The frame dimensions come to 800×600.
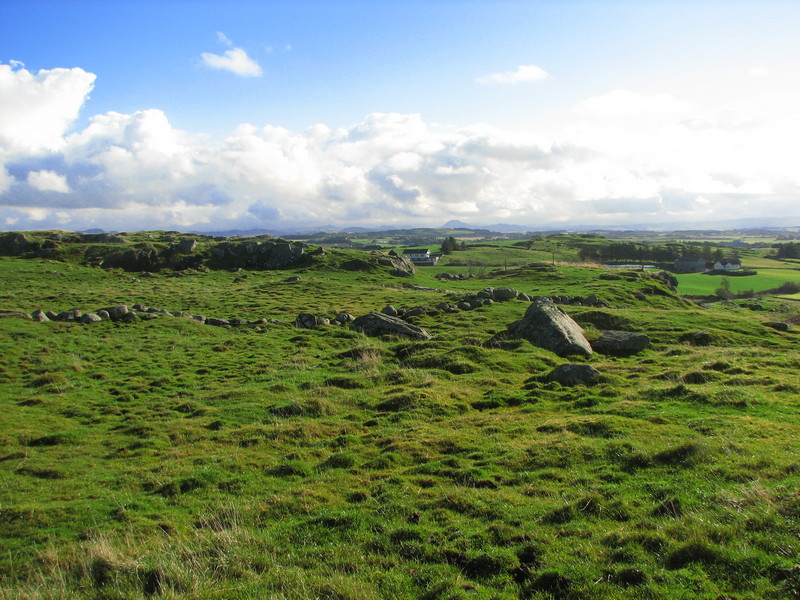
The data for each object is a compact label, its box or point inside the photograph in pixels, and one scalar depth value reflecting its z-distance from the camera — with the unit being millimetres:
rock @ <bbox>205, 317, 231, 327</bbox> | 40469
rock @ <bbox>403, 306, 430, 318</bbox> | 41656
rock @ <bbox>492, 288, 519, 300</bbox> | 49375
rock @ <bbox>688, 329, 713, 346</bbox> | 32406
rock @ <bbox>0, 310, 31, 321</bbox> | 36406
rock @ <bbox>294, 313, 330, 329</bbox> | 39906
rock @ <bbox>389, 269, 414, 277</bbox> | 95375
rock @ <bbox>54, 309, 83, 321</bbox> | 37750
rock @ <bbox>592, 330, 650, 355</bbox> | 29188
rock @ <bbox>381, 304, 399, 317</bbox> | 42000
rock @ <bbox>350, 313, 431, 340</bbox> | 33775
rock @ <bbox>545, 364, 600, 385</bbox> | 21312
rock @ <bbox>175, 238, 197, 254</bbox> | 98625
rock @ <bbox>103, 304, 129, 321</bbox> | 38969
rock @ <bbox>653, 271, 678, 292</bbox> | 88275
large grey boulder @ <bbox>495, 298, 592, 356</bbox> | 28344
